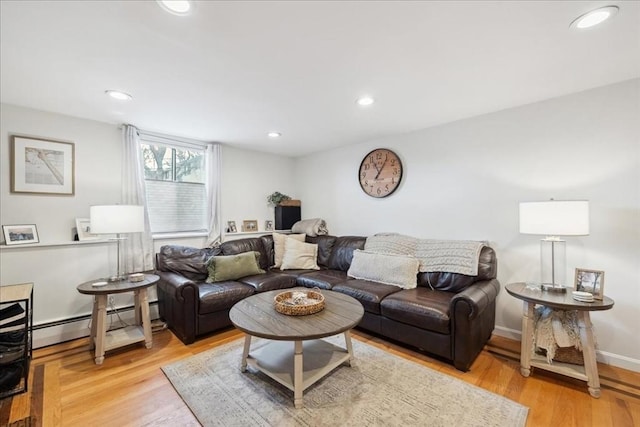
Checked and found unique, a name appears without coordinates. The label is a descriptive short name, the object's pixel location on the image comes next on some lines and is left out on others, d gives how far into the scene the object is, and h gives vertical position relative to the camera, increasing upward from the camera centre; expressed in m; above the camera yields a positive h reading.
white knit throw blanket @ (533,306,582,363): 1.99 -0.91
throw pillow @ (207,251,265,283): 3.14 -0.66
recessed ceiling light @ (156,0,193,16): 1.29 +1.02
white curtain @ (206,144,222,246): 3.80 +0.34
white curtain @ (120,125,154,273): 3.06 +0.19
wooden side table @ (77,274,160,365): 2.29 -0.97
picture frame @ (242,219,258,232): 4.24 -0.21
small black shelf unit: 1.79 -0.92
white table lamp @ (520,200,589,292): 1.93 -0.06
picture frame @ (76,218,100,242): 2.81 -0.17
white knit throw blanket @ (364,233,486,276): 2.64 -0.43
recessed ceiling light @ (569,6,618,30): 1.38 +1.03
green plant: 4.57 +0.24
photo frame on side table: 1.98 -0.54
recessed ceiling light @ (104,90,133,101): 2.25 +1.01
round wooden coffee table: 1.73 -0.77
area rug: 1.63 -1.27
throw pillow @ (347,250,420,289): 2.86 -0.64
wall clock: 3.55 +0.54
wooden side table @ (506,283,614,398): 1.85 -0.89
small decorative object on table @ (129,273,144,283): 2.58 -0.64
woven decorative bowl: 1.95 -0.70
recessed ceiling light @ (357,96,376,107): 2.44 +1.03
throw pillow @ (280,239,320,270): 3.75 -0.63
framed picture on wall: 2.54 +0.46
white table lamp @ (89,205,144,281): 2.39 -0.06
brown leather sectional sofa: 2.17 -0.84
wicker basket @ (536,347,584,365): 2.01 -1.10
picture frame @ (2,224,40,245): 2.46 -0.20
